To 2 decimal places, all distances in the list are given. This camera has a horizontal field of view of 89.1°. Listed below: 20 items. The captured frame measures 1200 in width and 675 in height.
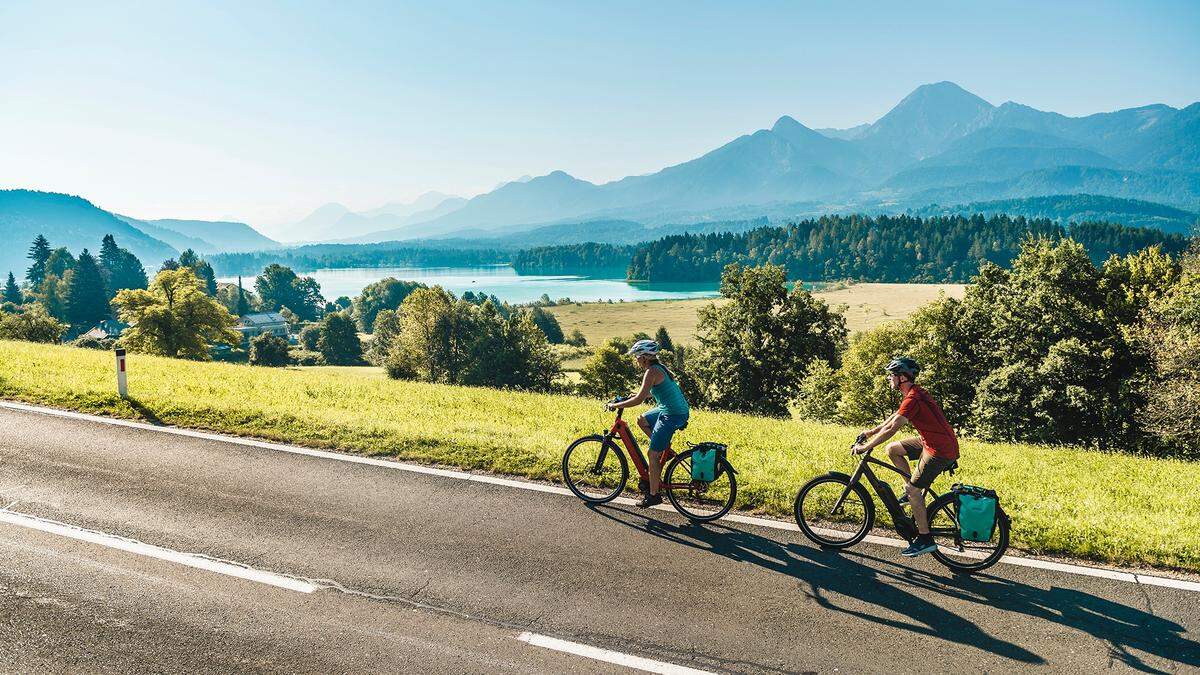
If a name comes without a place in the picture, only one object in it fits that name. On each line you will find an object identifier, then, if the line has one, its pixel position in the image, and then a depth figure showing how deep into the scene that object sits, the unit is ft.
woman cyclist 27.53
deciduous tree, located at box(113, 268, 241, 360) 156.04
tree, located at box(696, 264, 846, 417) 127.95
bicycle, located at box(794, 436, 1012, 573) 23.77
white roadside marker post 44.01
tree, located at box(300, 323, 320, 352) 350.84
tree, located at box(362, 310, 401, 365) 295.07
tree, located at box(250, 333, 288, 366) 272.10
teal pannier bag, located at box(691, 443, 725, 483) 27.48
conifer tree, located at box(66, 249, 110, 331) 385.50
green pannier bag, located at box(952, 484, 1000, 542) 22.98
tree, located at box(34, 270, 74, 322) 384.47
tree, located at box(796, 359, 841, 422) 115.75
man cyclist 23.70
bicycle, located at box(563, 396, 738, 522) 28.02
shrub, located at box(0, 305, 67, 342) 179.52
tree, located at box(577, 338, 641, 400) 188.96
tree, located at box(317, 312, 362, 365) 316.40
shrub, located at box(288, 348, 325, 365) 310.43
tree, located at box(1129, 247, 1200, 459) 70.59
